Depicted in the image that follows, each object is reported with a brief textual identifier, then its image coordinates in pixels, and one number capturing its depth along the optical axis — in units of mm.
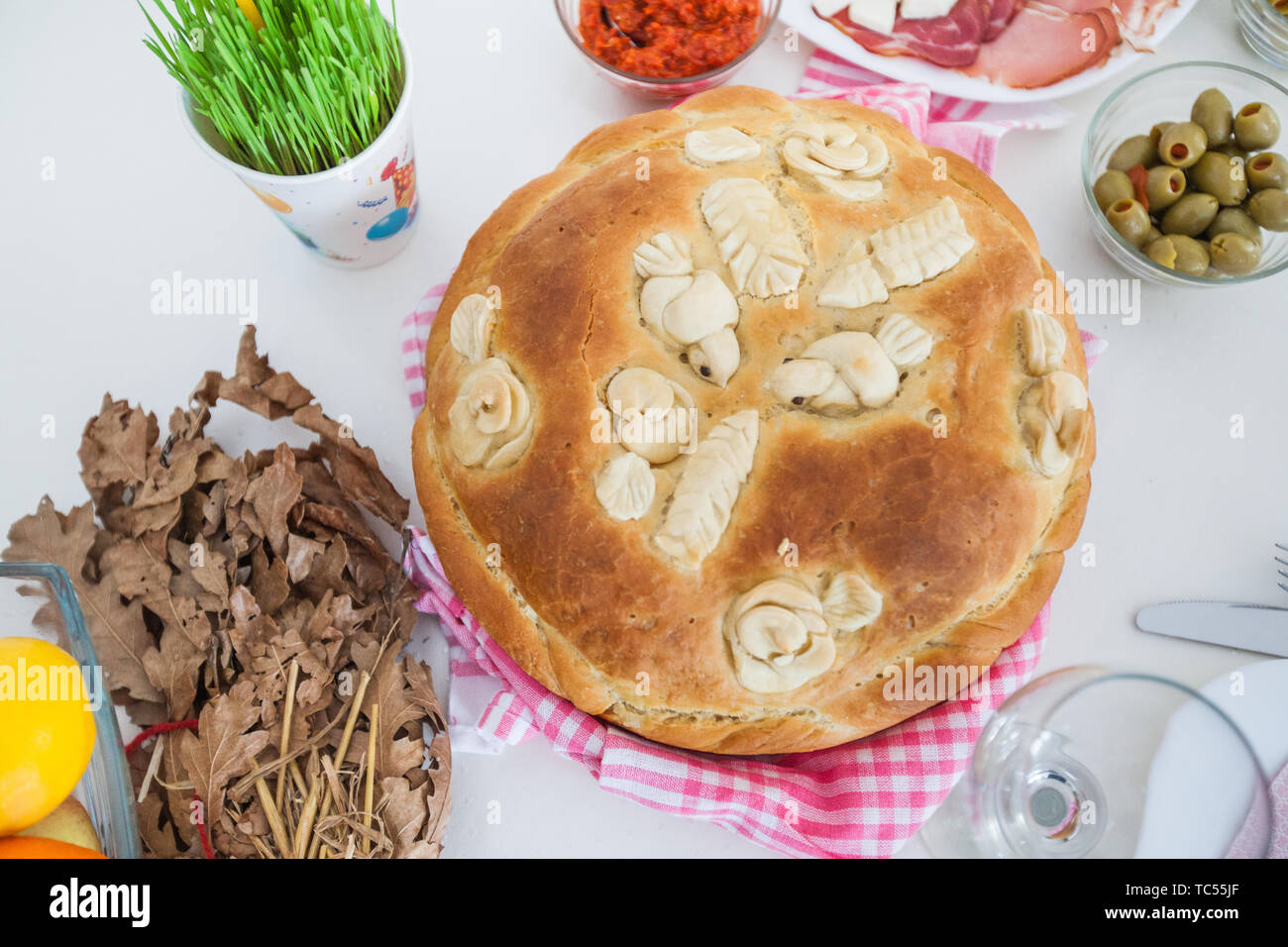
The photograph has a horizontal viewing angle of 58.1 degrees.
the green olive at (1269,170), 550
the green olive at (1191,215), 551
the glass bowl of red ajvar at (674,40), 588
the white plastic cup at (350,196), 500
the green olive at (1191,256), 551
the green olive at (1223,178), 550
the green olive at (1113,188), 566
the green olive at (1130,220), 555
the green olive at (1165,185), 555
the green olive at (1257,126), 558
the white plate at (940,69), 594
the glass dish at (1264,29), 594
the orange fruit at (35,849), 420
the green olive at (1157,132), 569
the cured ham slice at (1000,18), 601
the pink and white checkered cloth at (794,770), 479
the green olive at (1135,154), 573
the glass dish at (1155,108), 568
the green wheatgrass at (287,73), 472
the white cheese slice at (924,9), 596
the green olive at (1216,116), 565
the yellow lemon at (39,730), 418
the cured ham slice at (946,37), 598
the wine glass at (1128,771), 478
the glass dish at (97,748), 454
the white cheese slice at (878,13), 597
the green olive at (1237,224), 554
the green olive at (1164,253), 551
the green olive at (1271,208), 547
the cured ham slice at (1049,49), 596
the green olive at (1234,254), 547
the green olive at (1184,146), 554
